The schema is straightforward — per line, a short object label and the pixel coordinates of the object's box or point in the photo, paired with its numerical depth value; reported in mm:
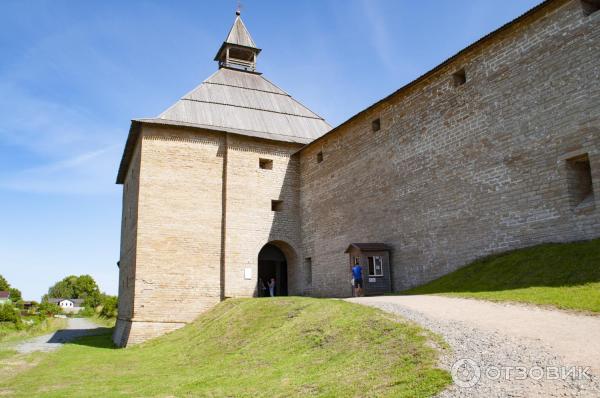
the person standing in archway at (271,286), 21512
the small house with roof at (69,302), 96938
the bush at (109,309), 41106
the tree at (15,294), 78525
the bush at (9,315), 33031
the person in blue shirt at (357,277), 15273
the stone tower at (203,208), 18688
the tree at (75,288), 105175
